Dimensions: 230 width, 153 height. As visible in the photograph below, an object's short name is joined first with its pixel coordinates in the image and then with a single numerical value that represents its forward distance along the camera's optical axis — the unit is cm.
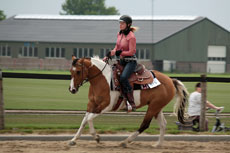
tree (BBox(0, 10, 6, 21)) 18280
